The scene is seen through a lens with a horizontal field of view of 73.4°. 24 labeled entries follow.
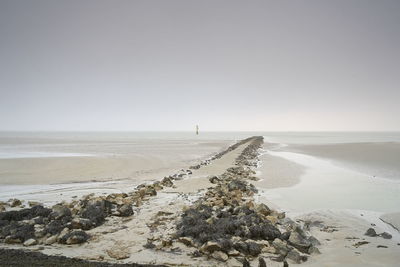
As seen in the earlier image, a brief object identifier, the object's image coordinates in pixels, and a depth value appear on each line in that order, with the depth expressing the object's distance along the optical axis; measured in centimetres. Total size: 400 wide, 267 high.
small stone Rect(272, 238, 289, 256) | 557
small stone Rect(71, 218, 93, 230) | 692
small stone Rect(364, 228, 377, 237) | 676
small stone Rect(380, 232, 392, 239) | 661
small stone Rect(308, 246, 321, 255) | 566
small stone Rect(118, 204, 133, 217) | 815
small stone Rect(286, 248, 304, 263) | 532
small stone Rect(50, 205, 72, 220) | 753
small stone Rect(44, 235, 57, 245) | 606
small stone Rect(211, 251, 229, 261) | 535
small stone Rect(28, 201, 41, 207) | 953
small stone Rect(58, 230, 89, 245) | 608
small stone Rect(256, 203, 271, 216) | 786
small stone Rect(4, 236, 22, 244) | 608
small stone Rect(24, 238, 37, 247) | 596
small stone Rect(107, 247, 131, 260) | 547
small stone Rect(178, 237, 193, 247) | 602
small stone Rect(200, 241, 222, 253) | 557
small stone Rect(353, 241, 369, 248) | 614
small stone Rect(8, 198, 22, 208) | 948
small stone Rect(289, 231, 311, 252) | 585
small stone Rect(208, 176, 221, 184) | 1324
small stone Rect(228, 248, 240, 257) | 548
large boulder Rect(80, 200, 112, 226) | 746
